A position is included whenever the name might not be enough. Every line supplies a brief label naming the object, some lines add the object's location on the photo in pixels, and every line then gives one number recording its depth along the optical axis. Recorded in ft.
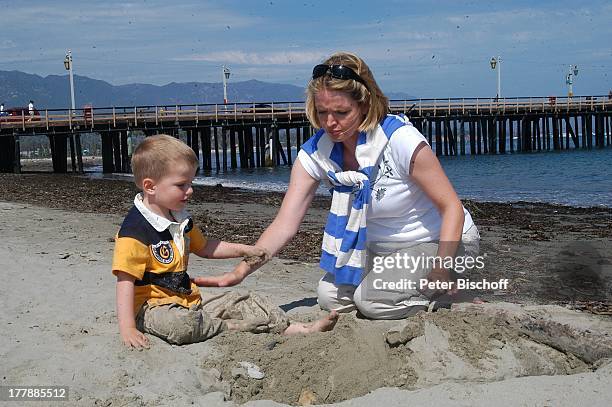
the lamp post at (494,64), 217.40
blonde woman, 13.25
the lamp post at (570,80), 241.14
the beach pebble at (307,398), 11.39
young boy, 13.12
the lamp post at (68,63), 149.79
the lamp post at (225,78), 190.80
